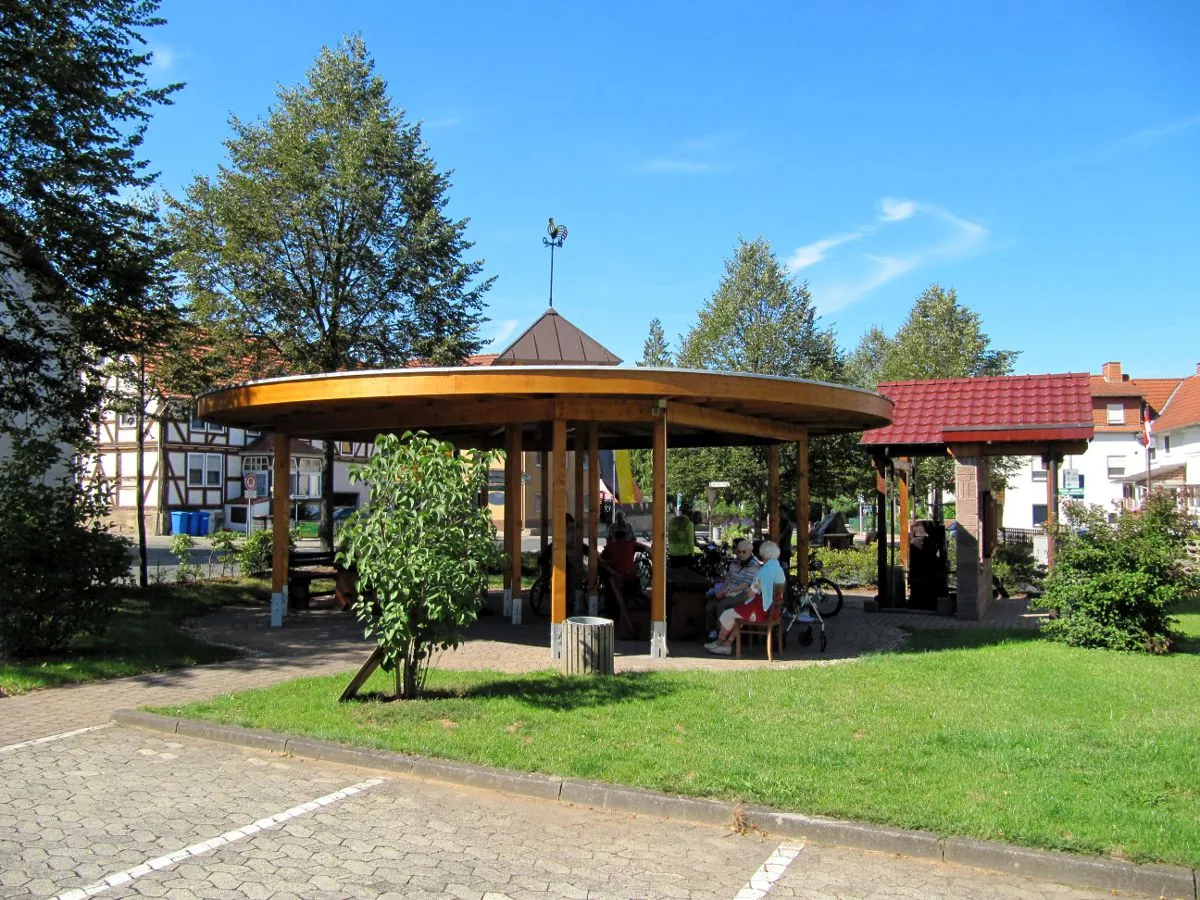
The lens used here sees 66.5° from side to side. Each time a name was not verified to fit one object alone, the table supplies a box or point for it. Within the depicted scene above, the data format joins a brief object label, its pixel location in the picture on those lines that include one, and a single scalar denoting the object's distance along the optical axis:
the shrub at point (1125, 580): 10.22
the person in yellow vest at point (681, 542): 16.34
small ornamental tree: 7.20
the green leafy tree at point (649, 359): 42.57
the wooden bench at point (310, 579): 14.47
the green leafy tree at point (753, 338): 28.84
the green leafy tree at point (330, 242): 18.12
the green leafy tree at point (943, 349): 30.53
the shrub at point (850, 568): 20.05
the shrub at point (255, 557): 18.16
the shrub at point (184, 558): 17.19
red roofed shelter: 13.66
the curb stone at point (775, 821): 4.22
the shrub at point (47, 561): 9.52
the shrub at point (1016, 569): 17.84
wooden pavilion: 9.55
